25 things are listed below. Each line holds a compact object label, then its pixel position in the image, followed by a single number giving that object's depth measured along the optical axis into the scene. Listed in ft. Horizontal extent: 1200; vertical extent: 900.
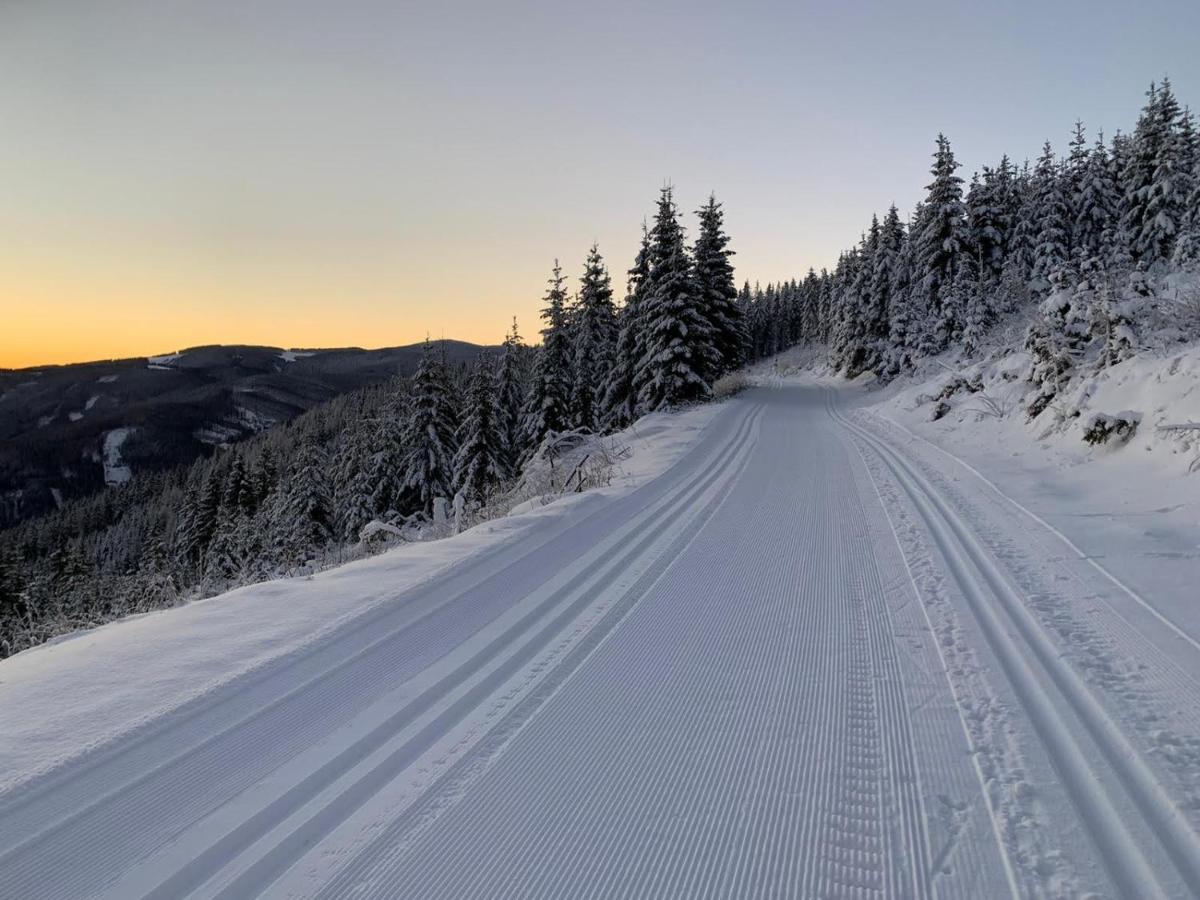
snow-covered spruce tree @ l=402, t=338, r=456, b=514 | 93.09
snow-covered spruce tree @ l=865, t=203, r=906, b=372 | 139.13
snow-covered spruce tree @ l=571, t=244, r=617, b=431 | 111.34
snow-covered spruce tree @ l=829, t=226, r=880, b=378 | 145.18
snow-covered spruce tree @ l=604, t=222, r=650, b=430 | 102.63
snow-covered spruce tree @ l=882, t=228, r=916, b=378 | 116.57
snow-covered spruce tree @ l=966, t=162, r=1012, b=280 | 126.72
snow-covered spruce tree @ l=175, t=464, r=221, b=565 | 165.48
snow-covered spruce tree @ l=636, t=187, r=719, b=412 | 87.71
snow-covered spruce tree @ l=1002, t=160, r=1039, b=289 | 143.33
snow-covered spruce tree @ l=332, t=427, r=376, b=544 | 106.82
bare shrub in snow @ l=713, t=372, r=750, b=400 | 101.24
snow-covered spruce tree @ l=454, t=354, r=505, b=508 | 91.91
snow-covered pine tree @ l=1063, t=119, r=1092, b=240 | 140.56
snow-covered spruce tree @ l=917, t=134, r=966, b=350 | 116.78
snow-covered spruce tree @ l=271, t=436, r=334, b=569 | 103.45
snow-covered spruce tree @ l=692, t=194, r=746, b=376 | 104.17
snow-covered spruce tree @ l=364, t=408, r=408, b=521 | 100.37
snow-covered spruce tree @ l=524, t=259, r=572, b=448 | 101.55
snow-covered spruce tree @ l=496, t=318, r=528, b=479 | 112.88
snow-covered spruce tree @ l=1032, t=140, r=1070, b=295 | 121.08
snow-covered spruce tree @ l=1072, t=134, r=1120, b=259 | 137.80
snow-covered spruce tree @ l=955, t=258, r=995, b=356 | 87.40
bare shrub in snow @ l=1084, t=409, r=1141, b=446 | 29.94
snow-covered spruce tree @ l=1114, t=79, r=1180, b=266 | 115.03
